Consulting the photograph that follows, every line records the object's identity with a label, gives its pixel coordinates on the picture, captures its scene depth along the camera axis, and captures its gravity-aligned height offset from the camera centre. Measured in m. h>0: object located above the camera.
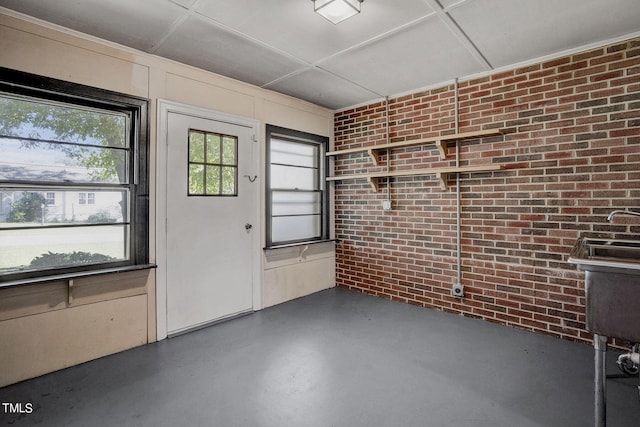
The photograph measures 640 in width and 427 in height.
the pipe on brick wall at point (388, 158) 4.25 +0.73
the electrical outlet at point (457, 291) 3.63 -0.89
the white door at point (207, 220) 3.14 -0.07
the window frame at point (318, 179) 3.96 +0.45
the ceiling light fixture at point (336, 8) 2.18 +1.44
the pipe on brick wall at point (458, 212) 3.62 +0.01
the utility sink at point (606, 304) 1.54 -0.46
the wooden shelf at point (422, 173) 3.27 +0.48
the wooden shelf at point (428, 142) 3.26 +0.83
